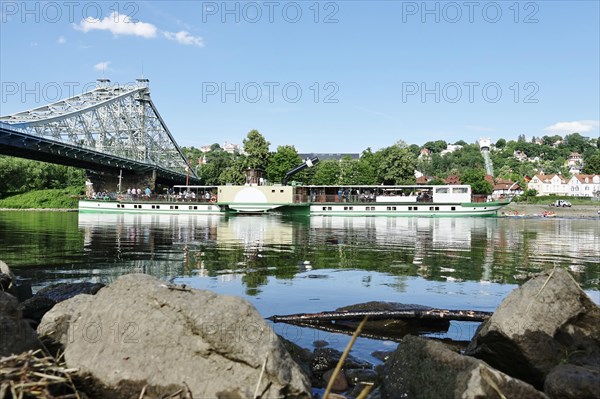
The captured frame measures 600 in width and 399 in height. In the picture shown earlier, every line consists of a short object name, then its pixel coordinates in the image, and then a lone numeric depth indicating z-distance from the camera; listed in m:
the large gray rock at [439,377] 4.14
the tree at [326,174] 88.31
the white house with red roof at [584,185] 158.50
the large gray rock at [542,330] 5.31
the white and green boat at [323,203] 57.75
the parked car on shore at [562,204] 98.06
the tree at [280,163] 81.88
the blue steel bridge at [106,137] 57.31
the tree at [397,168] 84.56
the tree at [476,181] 103.00
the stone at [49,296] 6.73
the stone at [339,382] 5.74
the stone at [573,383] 4.10
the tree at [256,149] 78.31
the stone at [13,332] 4.25
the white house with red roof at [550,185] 165.50
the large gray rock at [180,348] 4.29
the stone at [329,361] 6.44
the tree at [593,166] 170.12
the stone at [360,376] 5.98
